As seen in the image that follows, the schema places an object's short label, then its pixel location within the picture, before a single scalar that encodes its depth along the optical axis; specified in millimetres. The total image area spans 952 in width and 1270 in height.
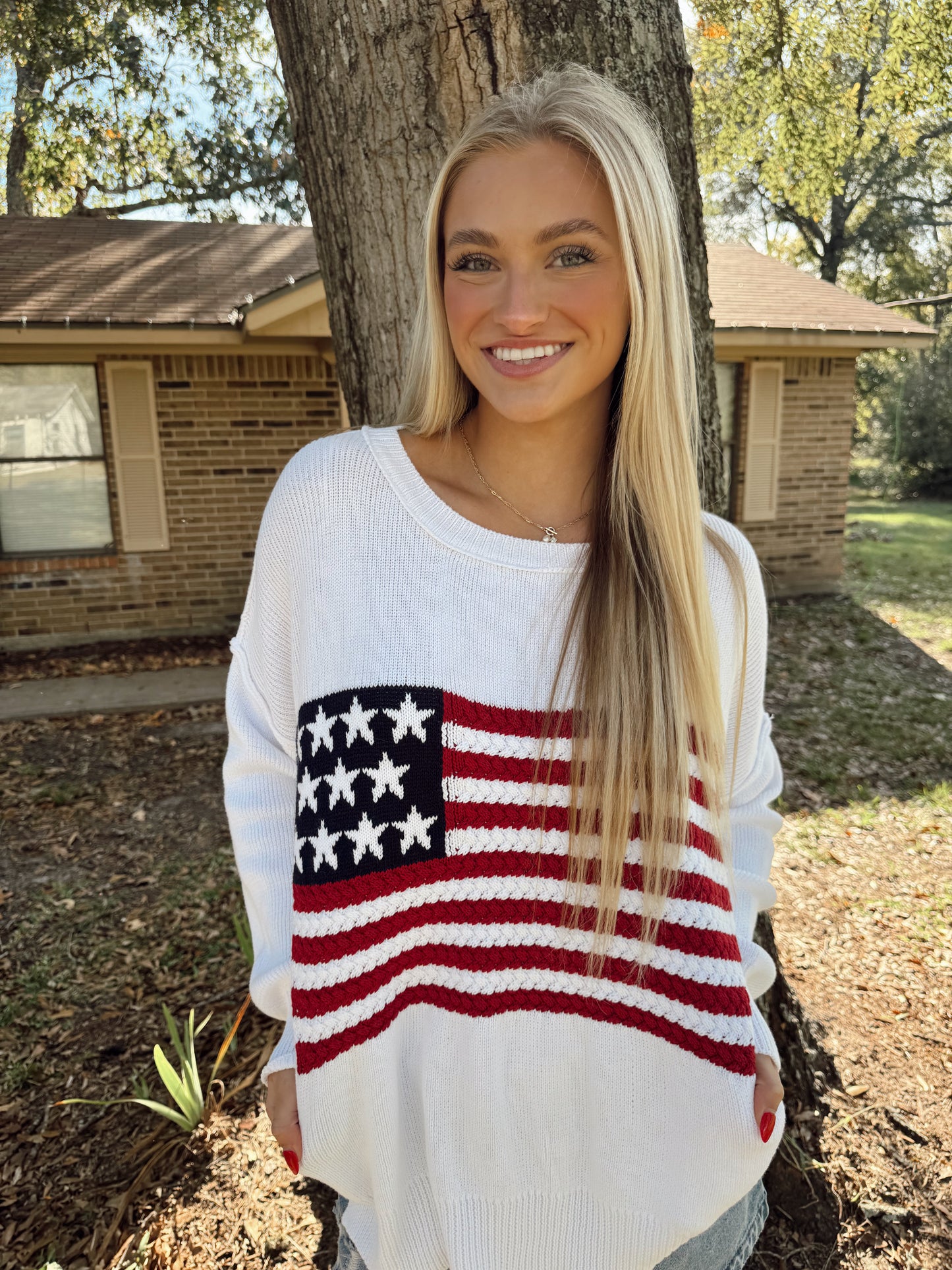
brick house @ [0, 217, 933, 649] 8336
